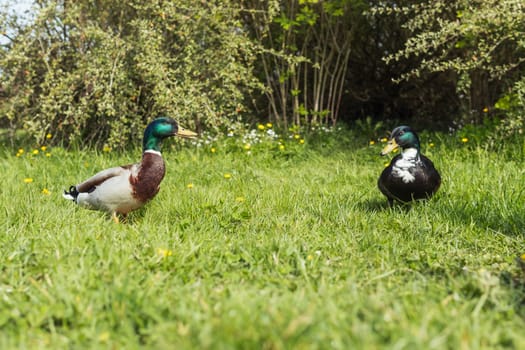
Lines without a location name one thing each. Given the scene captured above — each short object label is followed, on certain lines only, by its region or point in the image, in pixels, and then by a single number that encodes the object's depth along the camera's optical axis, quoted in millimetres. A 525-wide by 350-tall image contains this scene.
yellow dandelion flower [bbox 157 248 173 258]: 2363
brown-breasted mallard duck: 3365
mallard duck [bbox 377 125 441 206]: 3479
